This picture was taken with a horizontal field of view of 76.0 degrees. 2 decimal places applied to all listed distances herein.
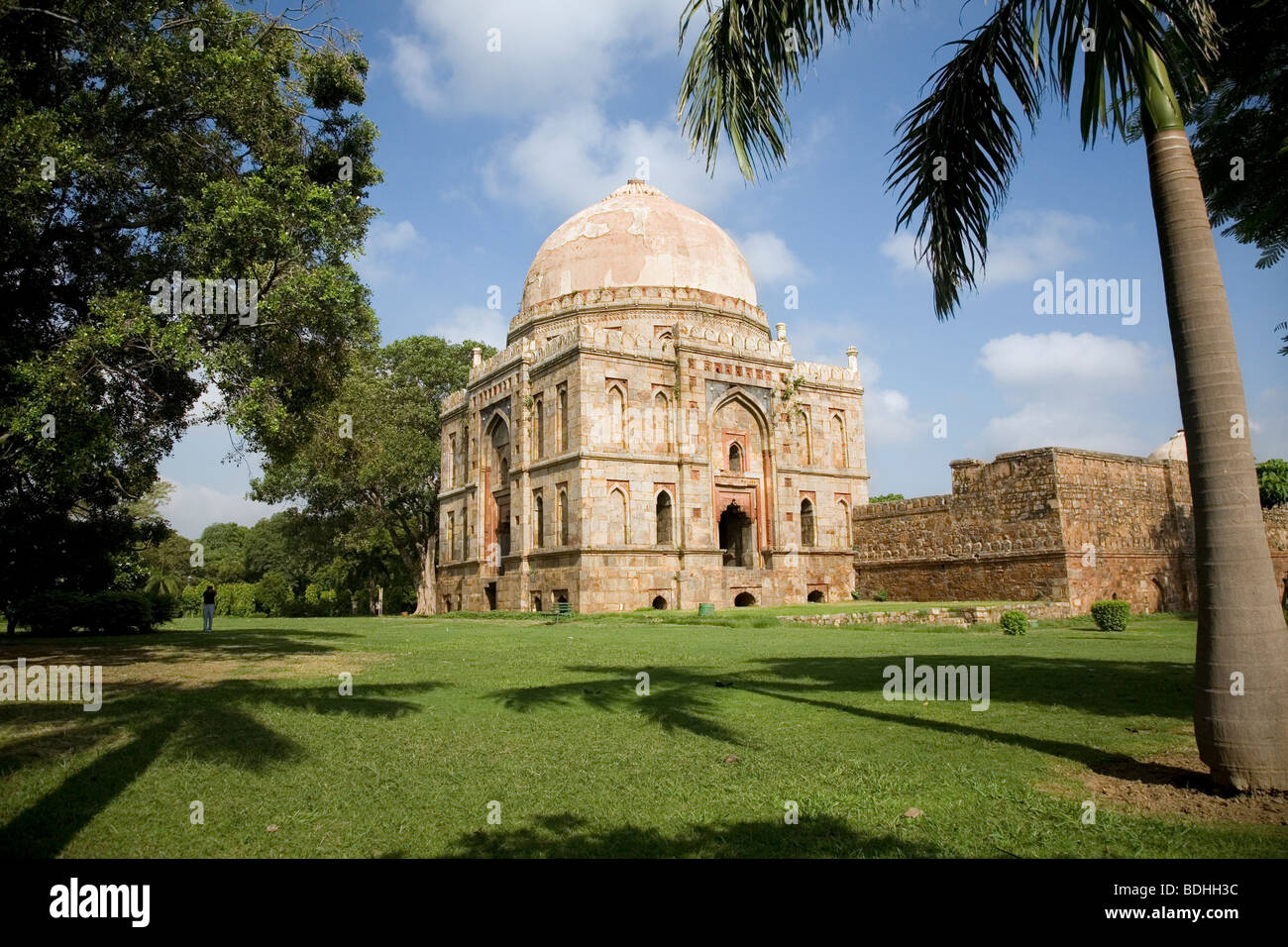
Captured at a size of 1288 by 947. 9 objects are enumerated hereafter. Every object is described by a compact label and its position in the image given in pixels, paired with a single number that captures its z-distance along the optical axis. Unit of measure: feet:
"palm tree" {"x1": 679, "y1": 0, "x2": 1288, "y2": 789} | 15.19
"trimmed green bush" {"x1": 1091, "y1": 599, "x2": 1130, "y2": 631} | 62.59
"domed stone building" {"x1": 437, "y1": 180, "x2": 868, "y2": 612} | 93.81
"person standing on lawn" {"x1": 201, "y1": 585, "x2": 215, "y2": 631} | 72.69
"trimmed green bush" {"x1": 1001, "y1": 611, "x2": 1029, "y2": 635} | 59.26
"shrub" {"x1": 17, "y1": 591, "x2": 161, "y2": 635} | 57.62
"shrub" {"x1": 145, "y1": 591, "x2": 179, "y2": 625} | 69.50
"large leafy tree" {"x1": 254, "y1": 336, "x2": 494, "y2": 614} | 124.98
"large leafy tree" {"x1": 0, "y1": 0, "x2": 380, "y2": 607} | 32.91
